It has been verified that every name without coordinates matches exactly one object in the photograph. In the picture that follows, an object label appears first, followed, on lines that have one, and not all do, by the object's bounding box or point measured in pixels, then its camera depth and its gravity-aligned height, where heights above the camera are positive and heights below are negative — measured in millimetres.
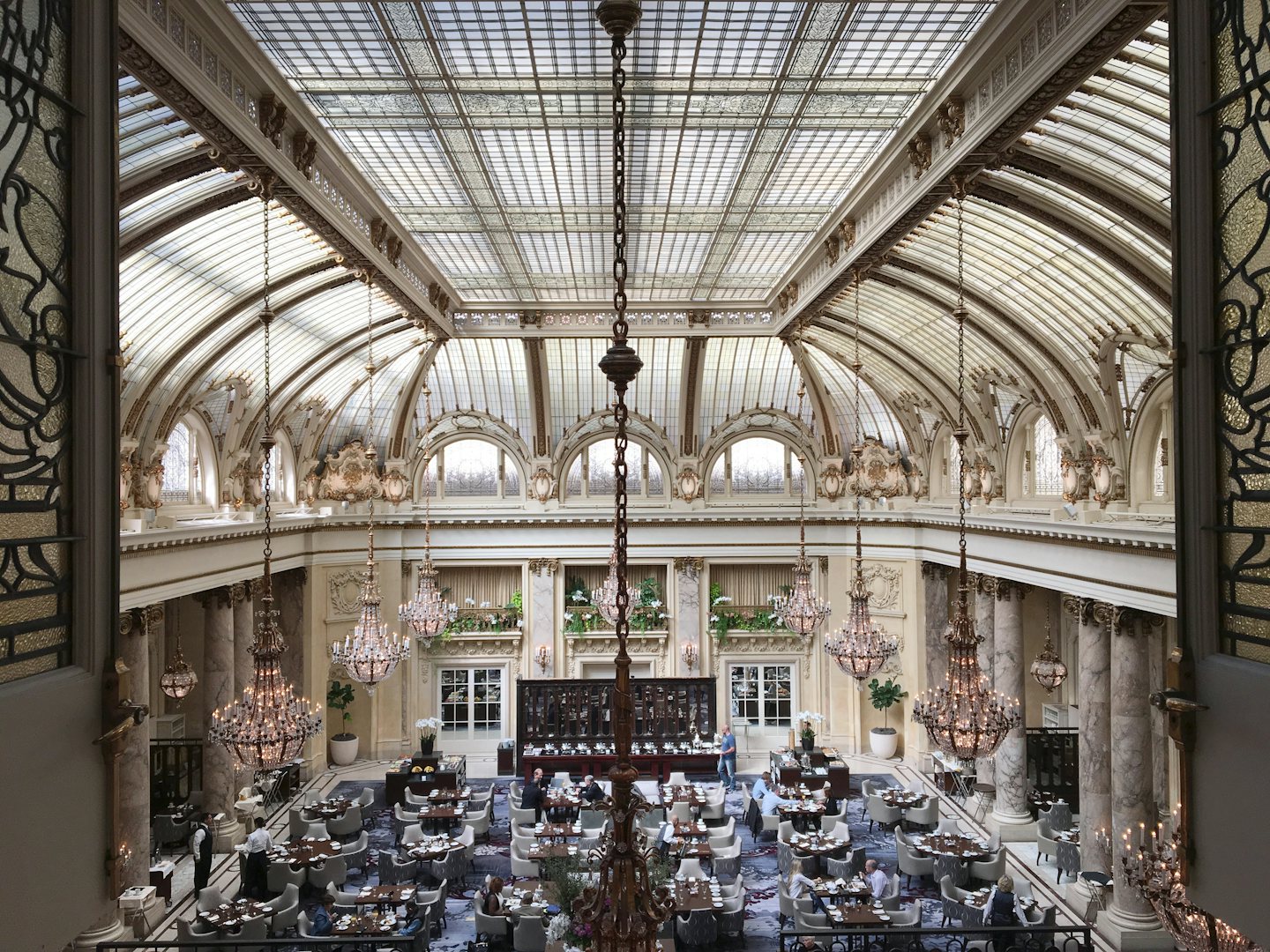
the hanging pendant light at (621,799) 4277 -1356
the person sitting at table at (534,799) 20141 -6173
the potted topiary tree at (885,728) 24703 -6000
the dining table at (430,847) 17031 -6152
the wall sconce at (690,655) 26031 -4213
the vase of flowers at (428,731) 23844 -5903
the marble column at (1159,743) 18062 -4816
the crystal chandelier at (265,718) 11070 -2490
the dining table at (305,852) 16875 -6134
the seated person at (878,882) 15602 -6177
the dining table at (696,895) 14578 -6044
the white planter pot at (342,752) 24812 -6388
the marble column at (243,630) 19812 -2695
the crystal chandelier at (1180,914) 8180 -3585
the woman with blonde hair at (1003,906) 13859 -5810
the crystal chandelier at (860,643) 15438 -2384
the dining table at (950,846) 16500 -5991
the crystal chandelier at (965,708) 10859 -2395
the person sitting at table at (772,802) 19953 -6249
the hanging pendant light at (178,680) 15891 -2904
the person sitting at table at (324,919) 15081 -6666
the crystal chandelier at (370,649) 15531 -2400
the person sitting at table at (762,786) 20770 -6281
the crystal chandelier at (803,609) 19281 -2272
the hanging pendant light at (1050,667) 16578 -2949
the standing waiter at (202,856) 16406 -5937
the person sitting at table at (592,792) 20625 -6210
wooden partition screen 25141 -5450
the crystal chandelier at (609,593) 21389 -2252
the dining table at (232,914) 14344 -6095
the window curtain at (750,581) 26734 -2338
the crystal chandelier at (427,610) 20297 -2332
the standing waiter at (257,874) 16438 -6246
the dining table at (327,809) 19703 -6226
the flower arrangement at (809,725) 23516 -5768
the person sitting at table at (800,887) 15515 -6190
